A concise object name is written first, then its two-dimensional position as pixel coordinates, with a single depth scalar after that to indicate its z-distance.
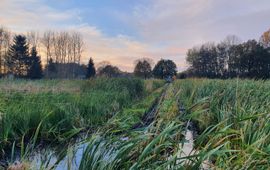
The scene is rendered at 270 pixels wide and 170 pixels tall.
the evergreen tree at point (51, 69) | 32.98
